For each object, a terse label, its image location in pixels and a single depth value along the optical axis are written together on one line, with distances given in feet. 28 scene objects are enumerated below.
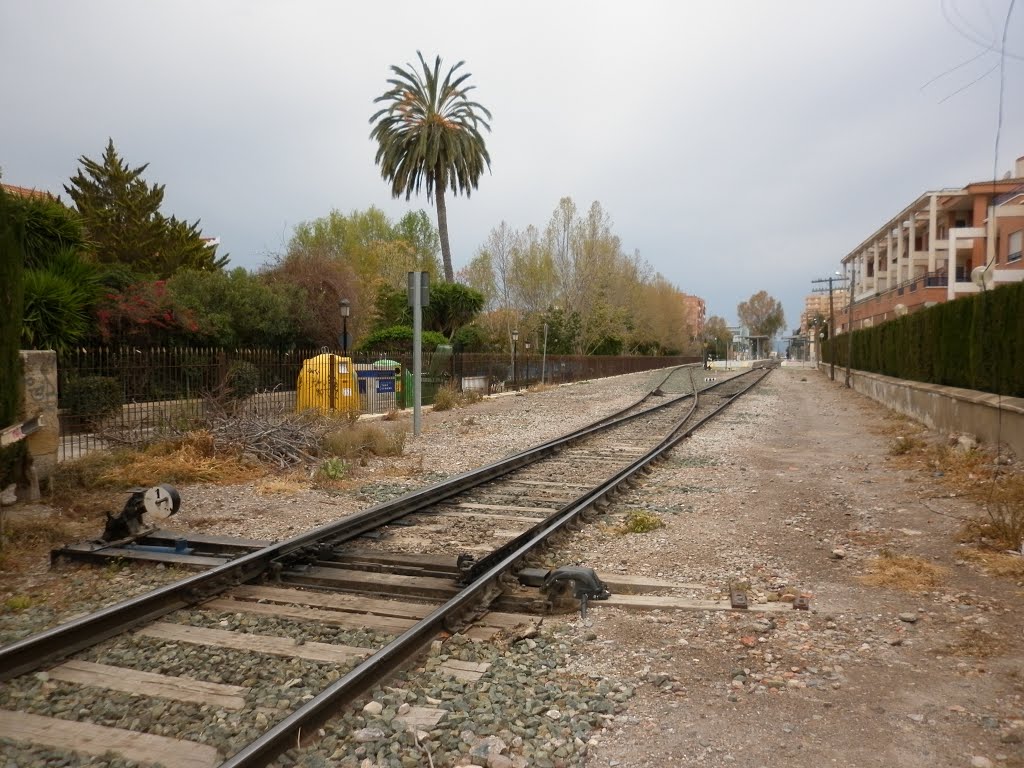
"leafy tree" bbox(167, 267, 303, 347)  73.56
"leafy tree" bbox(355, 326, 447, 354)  102.32
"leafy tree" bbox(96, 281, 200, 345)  59.26
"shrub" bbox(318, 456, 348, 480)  32.73
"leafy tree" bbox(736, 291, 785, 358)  613.93
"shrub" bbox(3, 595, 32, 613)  16.51
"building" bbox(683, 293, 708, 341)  471.42
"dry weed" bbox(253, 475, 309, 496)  30.22
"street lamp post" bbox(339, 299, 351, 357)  70.05
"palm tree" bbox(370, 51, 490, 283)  120.98
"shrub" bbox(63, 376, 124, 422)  41.47
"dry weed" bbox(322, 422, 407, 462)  38.34
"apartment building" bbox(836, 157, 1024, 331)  131.85
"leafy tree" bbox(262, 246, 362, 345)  90.63
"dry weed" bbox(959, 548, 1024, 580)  18.86
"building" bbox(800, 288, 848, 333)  522.64
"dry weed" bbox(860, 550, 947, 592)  18.43
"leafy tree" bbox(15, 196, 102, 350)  45.21
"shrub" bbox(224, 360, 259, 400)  47.93
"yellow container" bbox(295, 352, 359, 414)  56.59
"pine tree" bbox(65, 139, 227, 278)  100.48
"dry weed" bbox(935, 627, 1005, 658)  14.20
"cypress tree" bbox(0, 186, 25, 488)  23.06
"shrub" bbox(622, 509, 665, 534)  24.21
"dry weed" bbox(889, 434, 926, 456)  41.24
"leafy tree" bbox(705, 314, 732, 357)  411.83
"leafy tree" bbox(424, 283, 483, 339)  123.44
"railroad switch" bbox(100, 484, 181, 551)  21.25
